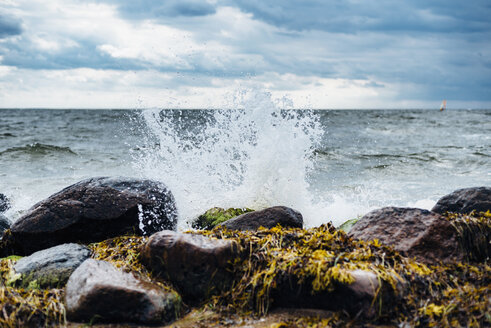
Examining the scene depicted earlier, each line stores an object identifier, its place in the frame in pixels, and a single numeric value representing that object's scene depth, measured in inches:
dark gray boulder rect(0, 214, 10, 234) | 223.3
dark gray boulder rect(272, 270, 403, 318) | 109.6
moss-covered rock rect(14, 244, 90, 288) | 135.4
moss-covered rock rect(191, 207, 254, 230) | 237.0
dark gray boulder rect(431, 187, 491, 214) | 184.5
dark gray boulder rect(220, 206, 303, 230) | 176.2
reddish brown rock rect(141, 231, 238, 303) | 124.0
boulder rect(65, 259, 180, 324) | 112.4
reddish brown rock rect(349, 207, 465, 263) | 136.0
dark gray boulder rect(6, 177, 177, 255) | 181.8
